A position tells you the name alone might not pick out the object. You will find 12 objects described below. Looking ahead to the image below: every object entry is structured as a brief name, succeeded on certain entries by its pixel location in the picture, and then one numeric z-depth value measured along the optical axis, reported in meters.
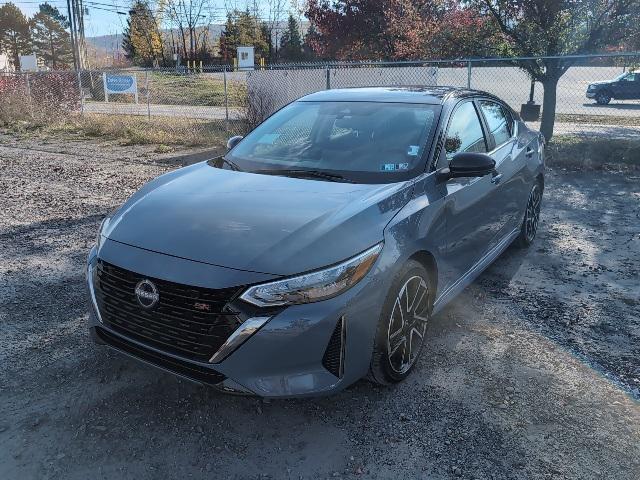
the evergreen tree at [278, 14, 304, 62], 49.27
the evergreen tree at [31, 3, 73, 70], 64.00
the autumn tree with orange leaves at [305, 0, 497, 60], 20.94
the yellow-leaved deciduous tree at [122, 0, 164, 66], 52.88
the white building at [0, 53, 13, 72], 54.78
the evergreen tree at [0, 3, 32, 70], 62.53
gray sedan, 2.49
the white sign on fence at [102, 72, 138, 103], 20.73
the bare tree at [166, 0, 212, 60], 52.25
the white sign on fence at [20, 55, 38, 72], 42.50
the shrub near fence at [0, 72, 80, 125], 16.08
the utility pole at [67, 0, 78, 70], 38.03
